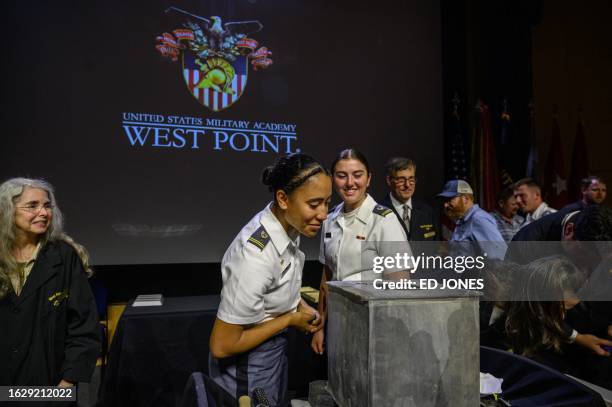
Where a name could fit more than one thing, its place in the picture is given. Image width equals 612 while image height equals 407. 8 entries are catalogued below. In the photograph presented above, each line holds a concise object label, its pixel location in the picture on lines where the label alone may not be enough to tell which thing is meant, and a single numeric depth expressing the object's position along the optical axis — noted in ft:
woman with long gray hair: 5.39
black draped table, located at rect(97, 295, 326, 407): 7.53
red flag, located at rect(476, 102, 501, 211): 16.26
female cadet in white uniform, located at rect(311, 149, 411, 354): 5.84
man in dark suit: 10.34
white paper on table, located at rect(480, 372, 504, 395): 3.24
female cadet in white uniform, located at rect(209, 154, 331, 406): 3.55
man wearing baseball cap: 9.63
